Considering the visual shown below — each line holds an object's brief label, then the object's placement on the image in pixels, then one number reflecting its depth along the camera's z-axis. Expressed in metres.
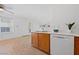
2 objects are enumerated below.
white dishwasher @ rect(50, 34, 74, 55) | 1.27
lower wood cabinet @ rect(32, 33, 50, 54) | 1.34
